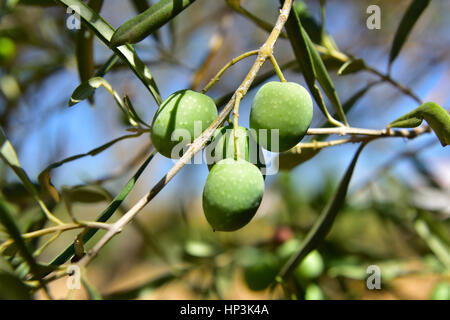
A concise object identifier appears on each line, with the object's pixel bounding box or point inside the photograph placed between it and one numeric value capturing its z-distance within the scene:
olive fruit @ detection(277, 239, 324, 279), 0.39
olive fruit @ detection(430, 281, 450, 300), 0.37
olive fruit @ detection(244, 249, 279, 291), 0.42
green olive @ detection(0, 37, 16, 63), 0.41
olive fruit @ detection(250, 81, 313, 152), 0.25
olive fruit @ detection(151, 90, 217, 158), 0.25
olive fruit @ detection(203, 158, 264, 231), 0.24
